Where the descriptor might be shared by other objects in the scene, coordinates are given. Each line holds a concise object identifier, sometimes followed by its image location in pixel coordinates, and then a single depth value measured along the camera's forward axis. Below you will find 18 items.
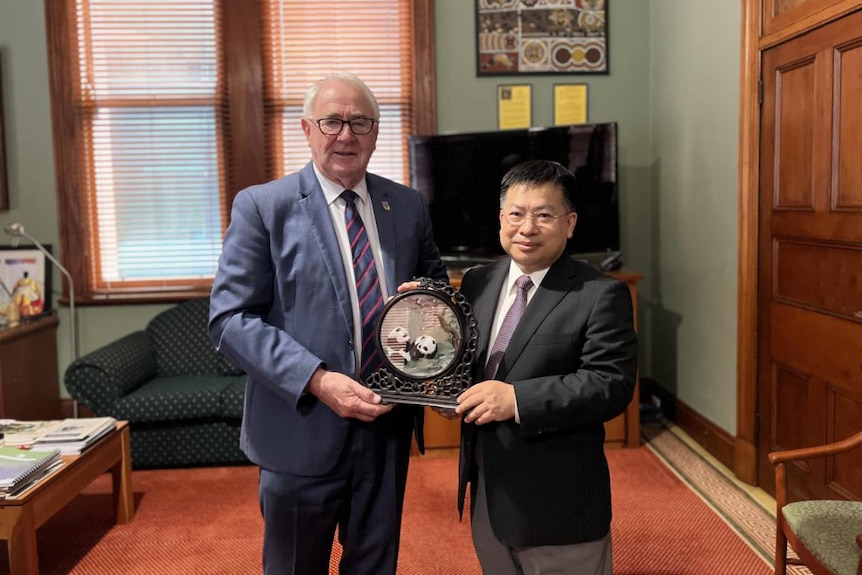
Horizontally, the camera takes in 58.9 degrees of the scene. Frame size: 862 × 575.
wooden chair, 1.80
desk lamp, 3.87
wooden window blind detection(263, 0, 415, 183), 4.22
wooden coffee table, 2.28
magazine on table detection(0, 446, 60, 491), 2.32
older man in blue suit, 1.61
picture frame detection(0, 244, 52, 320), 4.05
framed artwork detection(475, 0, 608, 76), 4.21
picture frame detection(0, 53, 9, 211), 4.11
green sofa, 3.55
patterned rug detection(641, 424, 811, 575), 2.71
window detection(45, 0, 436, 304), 4.15
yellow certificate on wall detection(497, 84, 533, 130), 4.25
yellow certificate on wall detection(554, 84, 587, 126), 4.27
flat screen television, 3.80
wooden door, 2.52
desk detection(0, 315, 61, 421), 3.62
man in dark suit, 1.45
